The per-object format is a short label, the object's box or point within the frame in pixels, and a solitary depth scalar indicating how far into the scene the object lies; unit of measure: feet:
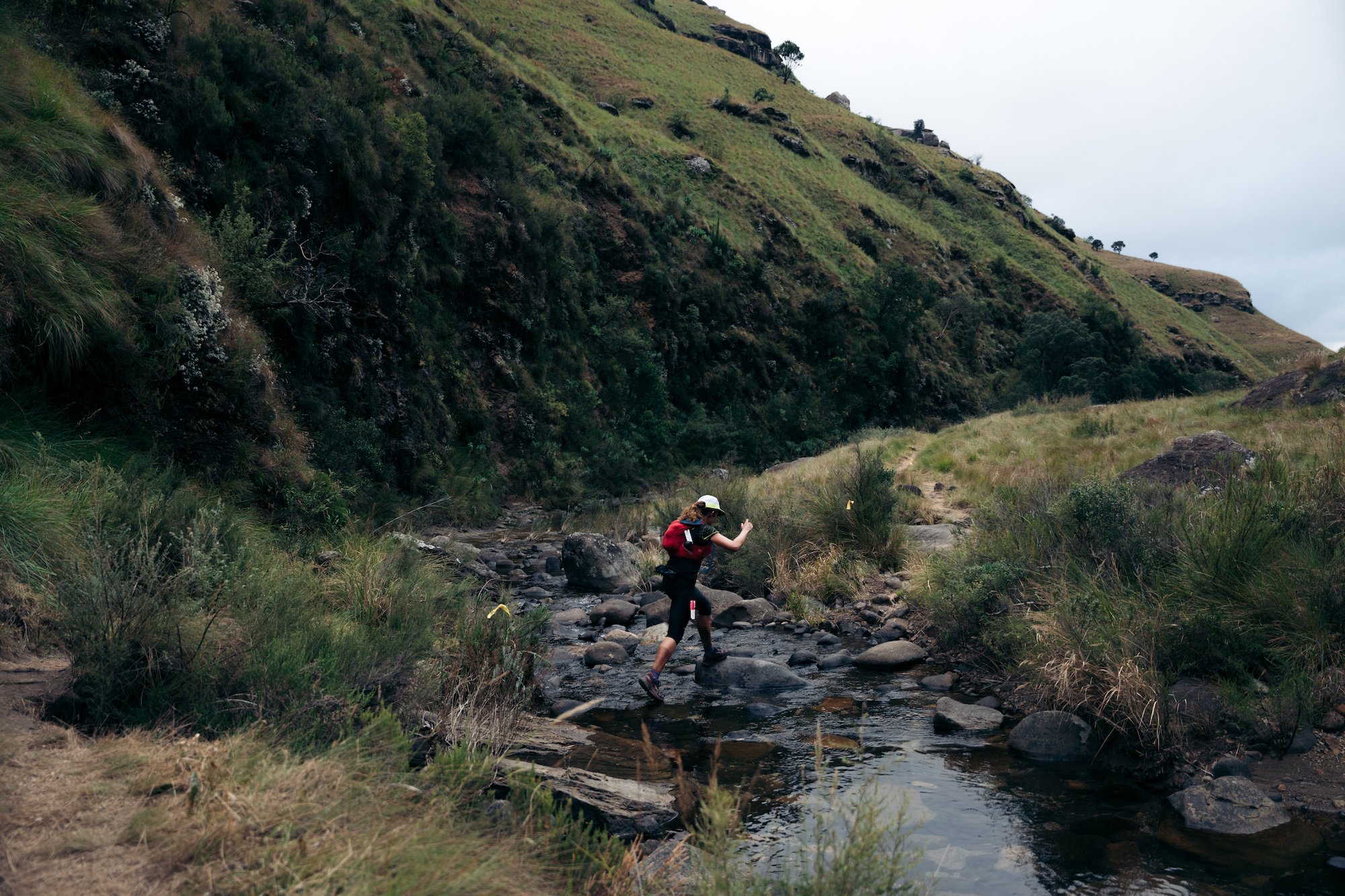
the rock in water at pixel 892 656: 27.61
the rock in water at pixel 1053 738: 19.21
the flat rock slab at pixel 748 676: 25.73
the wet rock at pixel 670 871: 10.91
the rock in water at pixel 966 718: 21.25
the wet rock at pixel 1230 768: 16.71
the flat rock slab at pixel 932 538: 38.60
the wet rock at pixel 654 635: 31.17
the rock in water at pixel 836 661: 28.27
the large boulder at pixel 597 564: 42.86
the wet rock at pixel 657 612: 34.68
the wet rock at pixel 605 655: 28.68
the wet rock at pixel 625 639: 30.65
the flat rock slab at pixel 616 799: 14.55
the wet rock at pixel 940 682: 25.21
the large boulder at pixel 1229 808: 15.19
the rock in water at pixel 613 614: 35.09
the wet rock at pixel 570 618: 35.18
